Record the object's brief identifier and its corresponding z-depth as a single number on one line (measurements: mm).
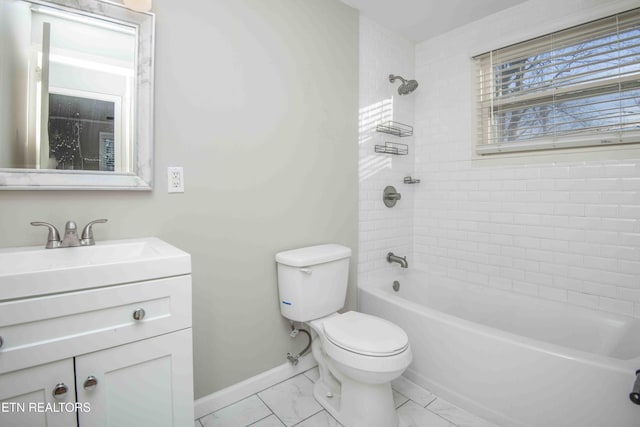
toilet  1401
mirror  1177
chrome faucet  1191
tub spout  2433
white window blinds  1772
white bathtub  1293
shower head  2379
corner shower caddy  2438
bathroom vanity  830
